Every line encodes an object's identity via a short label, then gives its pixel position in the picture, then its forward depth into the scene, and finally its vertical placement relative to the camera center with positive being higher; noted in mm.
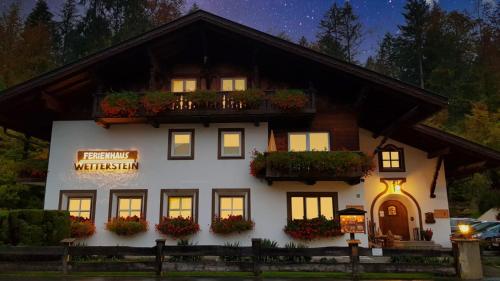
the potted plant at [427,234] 19344 +129
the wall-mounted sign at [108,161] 18109 +3058
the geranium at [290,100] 16984 +5137
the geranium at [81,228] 17188 +384
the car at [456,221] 28820 +1070
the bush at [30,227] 14070 +346
